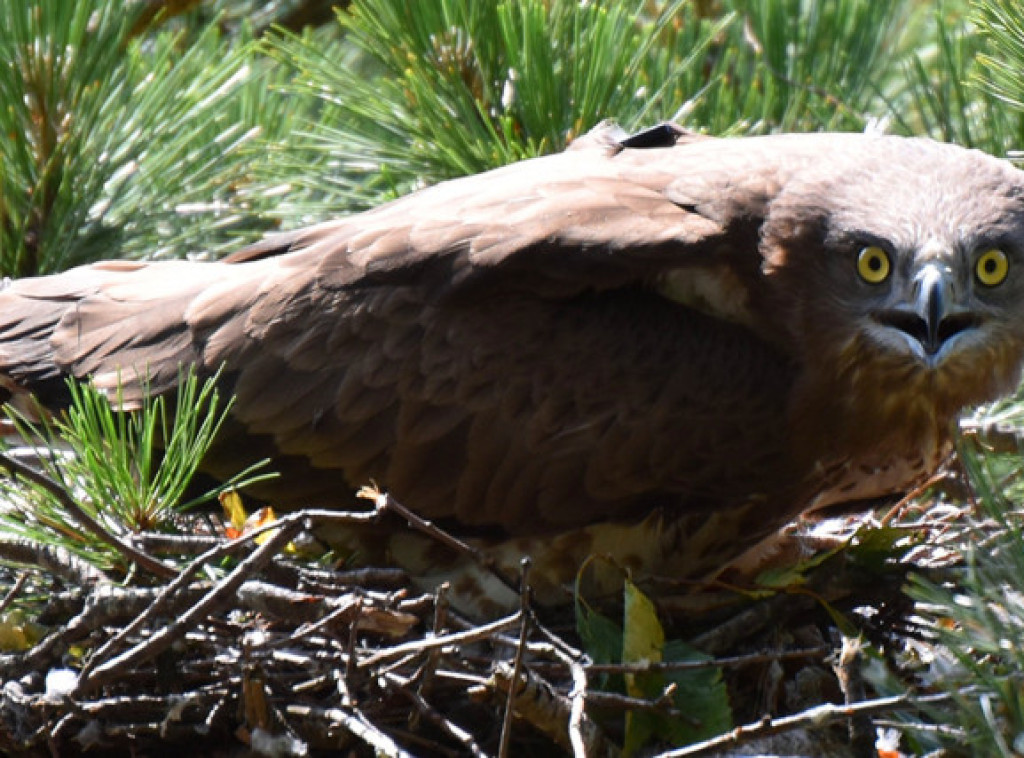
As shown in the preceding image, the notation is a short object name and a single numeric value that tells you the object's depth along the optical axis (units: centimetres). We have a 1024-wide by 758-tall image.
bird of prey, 942
